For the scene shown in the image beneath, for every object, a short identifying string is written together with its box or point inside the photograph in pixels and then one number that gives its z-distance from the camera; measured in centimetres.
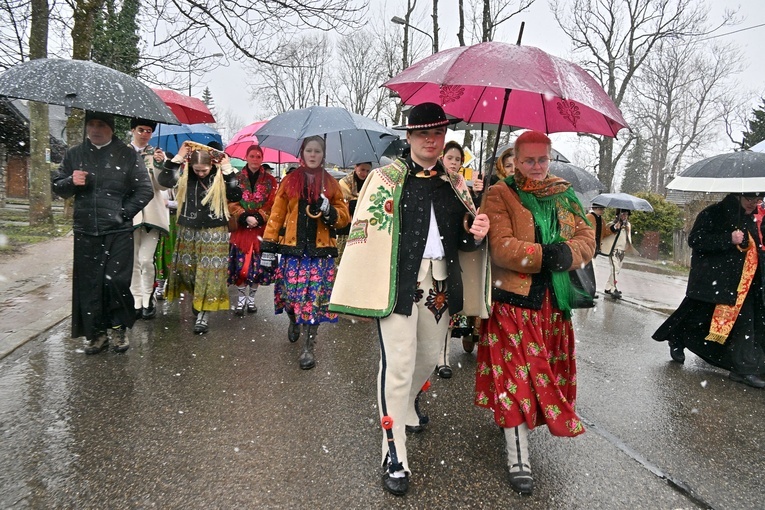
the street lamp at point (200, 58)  891
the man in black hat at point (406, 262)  260
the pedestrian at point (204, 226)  512
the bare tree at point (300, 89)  3475
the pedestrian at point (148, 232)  513
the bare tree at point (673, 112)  3050
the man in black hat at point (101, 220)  407
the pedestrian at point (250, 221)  561
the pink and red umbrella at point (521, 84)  238
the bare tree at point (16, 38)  881
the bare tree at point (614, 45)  2290
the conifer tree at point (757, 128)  2353
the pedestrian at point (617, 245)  884
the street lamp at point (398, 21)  1445
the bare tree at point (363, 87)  3080
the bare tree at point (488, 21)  1067
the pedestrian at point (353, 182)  645
